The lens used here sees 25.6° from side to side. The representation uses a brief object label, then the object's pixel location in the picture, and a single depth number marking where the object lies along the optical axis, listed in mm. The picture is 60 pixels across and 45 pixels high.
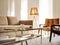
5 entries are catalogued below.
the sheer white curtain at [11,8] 7984
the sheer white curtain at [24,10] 8164
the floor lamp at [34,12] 6528
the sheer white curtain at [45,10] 7410
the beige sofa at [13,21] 5859
